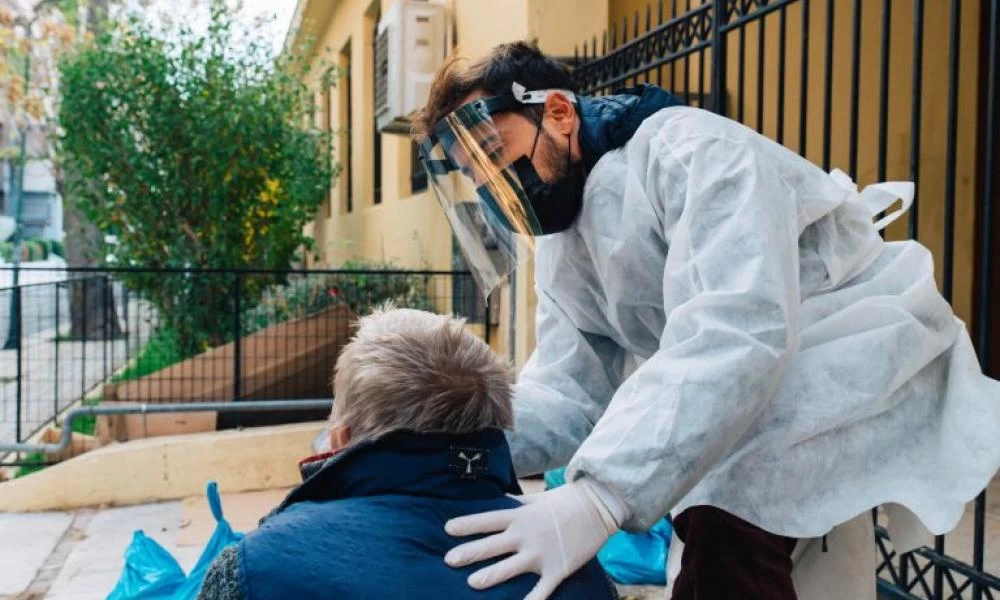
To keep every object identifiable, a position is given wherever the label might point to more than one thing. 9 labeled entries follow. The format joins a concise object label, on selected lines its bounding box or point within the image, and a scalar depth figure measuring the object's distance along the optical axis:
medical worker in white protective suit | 1.55
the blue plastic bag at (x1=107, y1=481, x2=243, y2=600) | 3.27
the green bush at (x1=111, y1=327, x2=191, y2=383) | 8.52
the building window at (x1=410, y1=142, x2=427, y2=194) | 9.54
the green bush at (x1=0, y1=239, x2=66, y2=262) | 34.96
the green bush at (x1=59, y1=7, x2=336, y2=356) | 8.49
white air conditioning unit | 8.04
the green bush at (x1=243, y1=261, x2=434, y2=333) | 7.31
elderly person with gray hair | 1.38
